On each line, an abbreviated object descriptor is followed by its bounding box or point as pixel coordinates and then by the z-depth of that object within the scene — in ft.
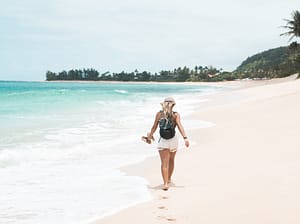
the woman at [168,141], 24.29
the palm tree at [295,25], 209.26
